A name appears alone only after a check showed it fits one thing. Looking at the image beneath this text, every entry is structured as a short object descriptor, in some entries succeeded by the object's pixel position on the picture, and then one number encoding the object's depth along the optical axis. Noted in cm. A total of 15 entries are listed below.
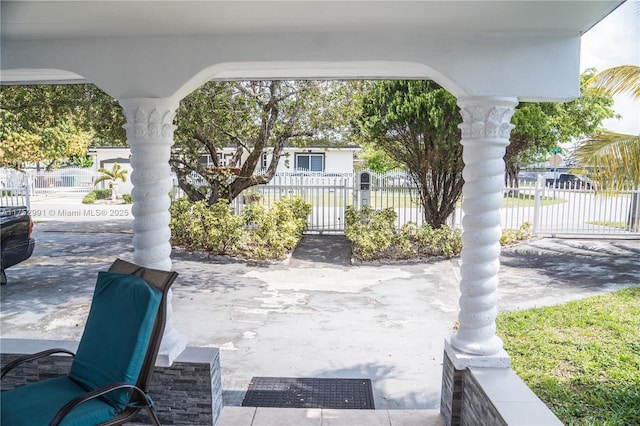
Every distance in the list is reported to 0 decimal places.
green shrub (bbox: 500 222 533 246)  1053
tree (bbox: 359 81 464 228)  920
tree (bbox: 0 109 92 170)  1667
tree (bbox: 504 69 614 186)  885
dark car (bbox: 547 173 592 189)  1140
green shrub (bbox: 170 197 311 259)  934
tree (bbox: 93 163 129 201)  2322
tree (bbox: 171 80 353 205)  815
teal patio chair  242
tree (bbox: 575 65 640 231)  873
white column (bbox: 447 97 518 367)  298
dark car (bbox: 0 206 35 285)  688
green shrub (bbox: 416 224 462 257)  936
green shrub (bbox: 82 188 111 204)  2130
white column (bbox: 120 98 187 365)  313
